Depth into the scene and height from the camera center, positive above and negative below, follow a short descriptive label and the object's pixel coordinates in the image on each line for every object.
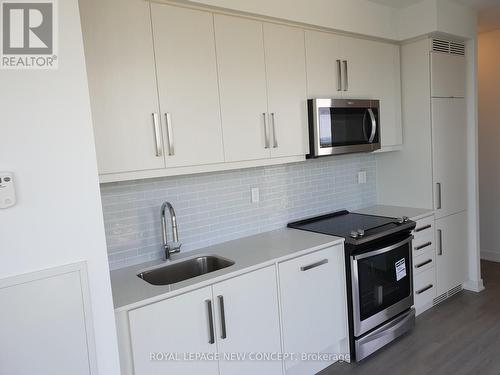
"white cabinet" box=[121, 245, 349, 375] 1.78 -0.92
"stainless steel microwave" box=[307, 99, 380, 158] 2.70 +0.10
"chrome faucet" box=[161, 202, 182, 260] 2.25 -0.47
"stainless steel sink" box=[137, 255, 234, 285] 2.22 -0.69
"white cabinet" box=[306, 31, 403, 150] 2.74 +0.51
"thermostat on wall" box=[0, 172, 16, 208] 1.28 -0.09
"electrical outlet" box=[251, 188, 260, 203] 2.79 -0.34
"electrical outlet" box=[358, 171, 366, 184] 3.52 -0.34
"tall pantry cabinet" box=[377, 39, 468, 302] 3.21 -0.14
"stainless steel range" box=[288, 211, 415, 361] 2.57 -0.96
